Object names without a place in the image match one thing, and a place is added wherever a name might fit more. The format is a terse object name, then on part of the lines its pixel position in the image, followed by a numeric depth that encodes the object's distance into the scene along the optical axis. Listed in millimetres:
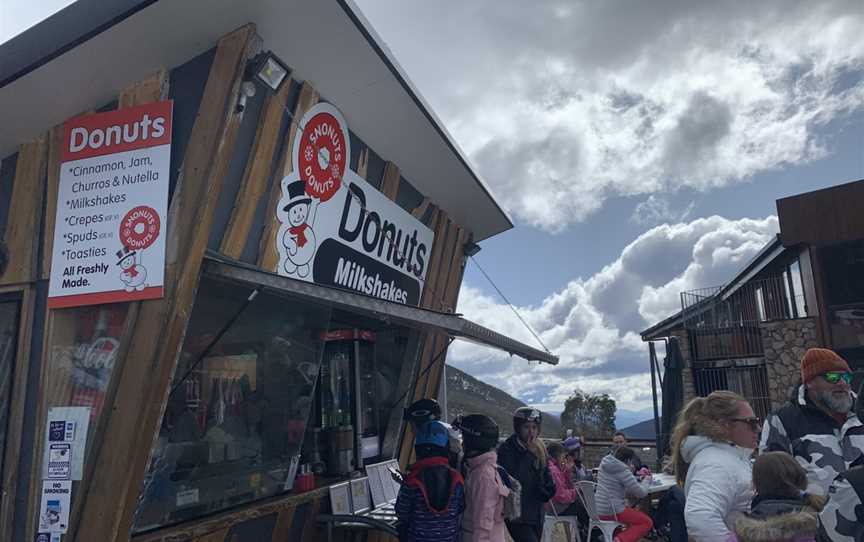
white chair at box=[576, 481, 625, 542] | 6199
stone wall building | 16094
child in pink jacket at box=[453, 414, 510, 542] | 4457
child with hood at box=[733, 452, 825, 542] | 2531
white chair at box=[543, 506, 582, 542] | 6564
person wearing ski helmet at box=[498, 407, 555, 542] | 5215
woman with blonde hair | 2738
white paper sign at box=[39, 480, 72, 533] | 3898
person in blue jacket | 4250
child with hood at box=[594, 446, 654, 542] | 6195
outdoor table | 7159
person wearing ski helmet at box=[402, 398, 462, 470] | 4691
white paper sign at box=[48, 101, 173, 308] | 4133
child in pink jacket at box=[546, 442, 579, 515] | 6715
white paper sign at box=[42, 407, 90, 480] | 3957
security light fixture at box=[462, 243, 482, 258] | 9508
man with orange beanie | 3510
